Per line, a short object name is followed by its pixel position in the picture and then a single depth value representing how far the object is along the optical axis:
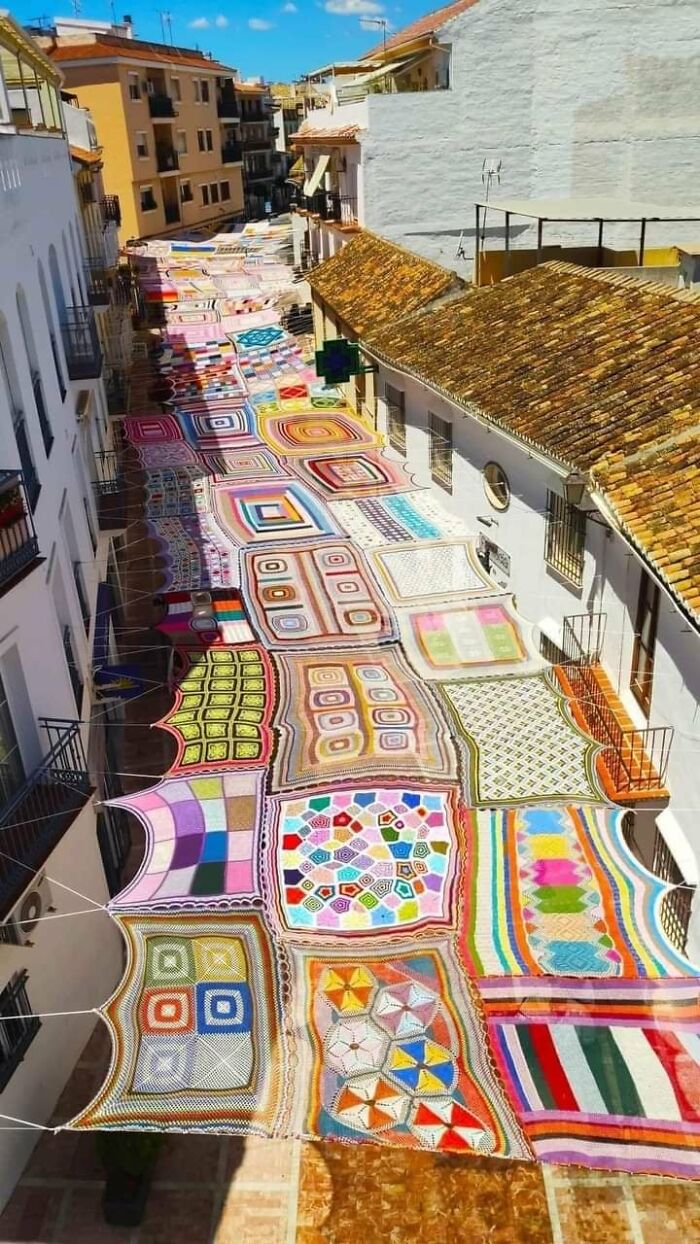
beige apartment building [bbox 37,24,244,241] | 40.06
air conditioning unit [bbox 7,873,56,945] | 8.13
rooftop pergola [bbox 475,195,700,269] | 16.70
